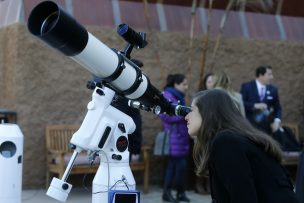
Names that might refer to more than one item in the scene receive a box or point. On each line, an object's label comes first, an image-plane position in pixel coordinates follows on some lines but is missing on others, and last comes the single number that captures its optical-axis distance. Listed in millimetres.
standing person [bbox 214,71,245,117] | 7270
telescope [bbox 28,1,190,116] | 3127
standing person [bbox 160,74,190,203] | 7332
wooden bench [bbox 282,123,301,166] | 8711
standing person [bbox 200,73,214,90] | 7564
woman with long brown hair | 2861
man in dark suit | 8125
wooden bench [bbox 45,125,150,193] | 7434
